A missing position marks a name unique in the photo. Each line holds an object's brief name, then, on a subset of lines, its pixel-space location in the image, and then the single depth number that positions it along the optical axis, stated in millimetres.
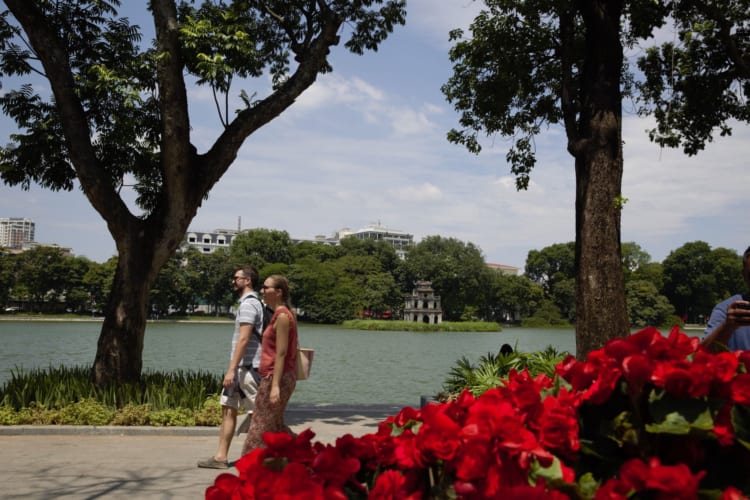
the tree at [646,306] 96062
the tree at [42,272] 88438
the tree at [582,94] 9445
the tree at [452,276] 106312
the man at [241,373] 6699
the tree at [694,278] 105438
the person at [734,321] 3037
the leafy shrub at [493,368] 9836
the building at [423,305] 103812
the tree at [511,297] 110688
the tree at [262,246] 105638
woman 5711
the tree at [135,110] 10328
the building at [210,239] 188338
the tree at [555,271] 114062
